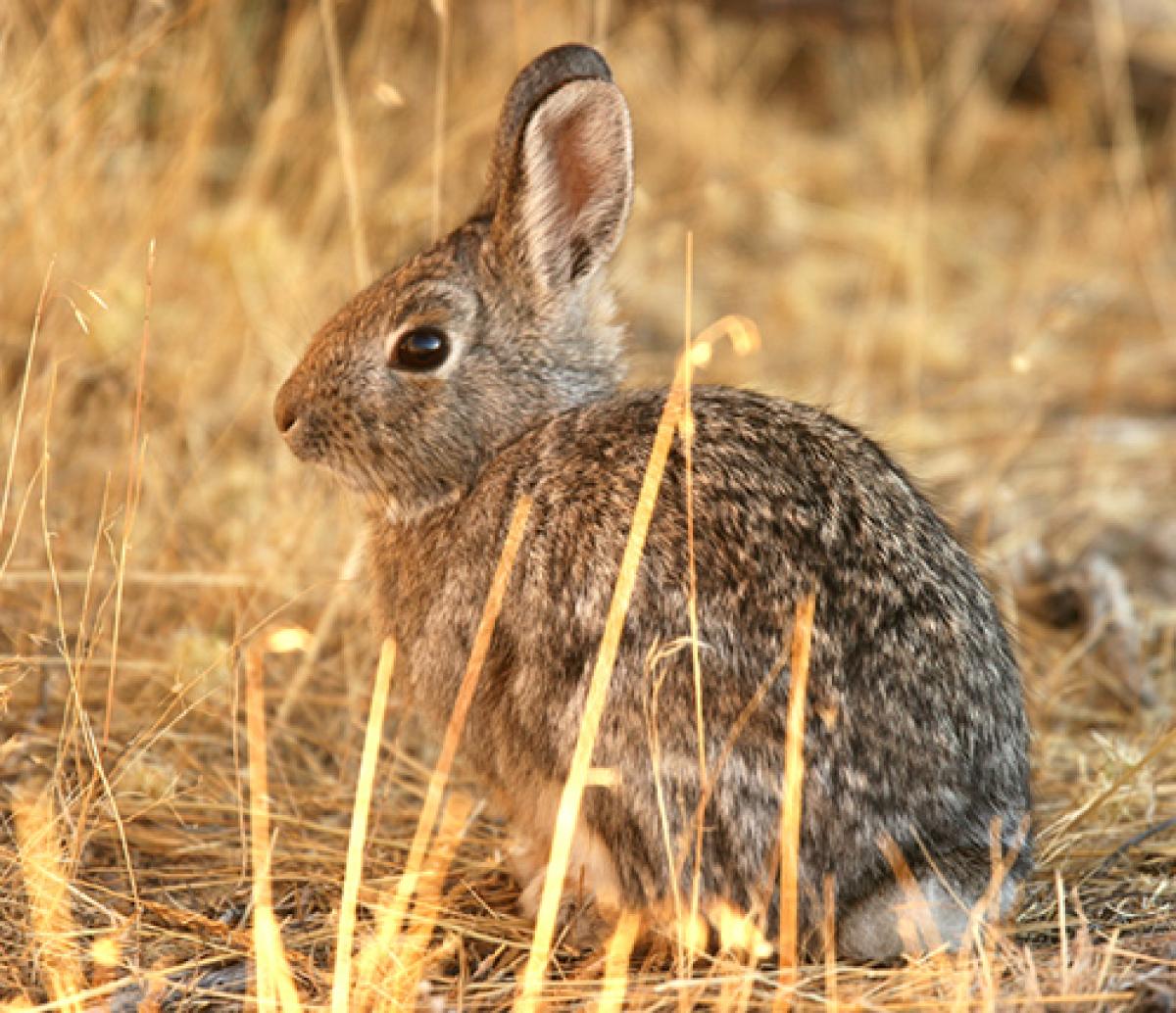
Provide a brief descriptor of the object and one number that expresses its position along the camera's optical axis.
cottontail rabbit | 6.12
